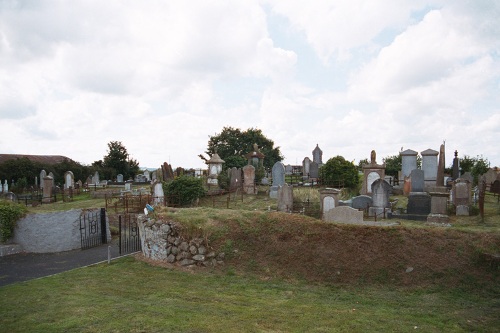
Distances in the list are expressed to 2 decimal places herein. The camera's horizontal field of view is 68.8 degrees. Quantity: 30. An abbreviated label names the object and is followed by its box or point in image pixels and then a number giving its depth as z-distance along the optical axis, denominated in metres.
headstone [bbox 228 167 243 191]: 27.91
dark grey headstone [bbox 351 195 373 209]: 18.67
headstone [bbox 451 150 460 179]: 26.60
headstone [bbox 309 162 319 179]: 32.95
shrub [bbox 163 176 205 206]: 23.08
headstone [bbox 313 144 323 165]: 37.44
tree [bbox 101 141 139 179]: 49.78
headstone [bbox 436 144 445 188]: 23.41
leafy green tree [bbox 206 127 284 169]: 55.16
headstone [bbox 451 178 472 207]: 18.12
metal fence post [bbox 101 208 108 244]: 17.39
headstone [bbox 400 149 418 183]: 26.65
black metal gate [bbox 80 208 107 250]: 16.61
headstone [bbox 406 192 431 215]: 17.33
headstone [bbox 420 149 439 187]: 24.61
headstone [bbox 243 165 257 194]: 27.64
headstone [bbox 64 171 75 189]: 35.50
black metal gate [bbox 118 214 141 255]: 15.18
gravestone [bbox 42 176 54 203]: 29.89
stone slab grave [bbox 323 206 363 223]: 15.10
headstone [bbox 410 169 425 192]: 19.77
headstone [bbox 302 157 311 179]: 36.14
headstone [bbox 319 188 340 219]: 17.78
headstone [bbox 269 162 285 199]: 25.67
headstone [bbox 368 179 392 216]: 18.16
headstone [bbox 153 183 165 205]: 22.12
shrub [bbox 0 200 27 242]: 15.66
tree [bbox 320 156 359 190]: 26.94
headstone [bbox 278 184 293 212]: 19.66
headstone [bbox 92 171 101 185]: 39.14
